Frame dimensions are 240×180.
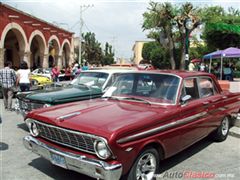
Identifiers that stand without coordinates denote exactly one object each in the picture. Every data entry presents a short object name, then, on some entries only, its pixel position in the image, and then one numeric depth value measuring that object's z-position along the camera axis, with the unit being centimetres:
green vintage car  497
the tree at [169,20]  1625
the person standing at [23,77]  757
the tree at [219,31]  1959
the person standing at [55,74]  1377
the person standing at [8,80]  723
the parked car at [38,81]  1166
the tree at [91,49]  4436
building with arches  1702
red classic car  260
